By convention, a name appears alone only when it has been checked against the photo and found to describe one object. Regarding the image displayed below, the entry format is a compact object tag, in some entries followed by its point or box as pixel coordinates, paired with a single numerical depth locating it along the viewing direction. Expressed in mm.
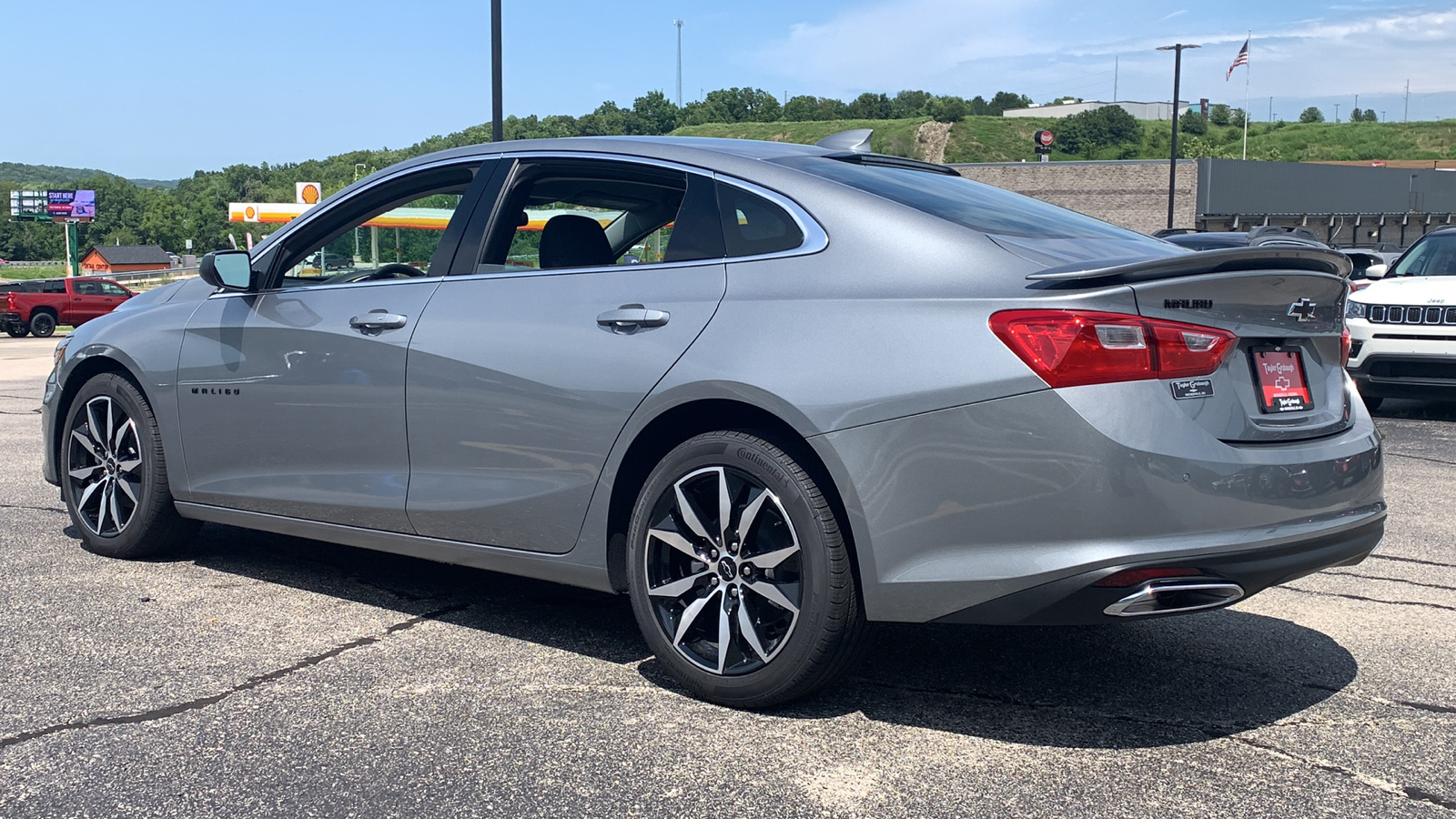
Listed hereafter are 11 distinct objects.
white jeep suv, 10391
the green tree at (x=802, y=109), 172750
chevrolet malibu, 3105
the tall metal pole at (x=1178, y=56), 44062
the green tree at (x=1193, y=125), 134500
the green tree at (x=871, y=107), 169875
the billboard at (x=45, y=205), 112375
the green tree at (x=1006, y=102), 183025
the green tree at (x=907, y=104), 170750
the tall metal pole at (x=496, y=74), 12906
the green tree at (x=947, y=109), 125875
